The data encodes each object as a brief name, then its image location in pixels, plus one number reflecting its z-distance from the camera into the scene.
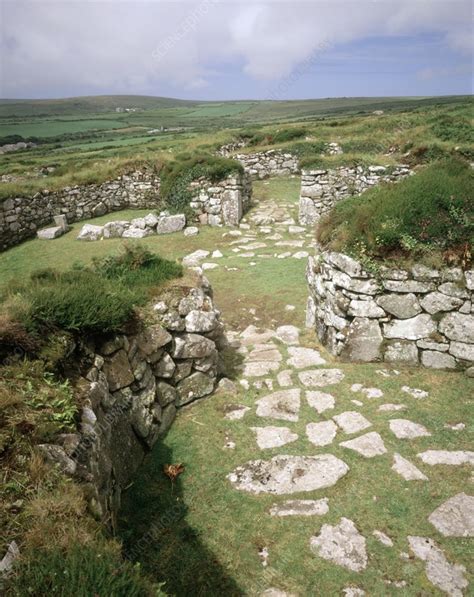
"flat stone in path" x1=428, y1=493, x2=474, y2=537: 3.74
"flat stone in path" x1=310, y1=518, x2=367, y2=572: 3.53
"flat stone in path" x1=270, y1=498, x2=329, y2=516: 4.04
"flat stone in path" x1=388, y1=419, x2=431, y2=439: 4.98
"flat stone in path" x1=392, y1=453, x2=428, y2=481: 4.36
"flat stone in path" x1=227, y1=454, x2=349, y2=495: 4.35
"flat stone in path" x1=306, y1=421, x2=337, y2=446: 5.00
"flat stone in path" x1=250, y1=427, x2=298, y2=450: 5.01
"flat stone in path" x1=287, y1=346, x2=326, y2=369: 6.87
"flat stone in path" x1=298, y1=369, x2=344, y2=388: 6.23
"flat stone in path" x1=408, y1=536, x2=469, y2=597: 3.28
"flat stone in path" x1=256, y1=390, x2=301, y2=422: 5.56
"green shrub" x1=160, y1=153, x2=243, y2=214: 16.52
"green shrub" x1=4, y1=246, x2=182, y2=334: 4.24
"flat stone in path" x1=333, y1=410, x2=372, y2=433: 5.18
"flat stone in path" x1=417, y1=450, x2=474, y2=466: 4.52
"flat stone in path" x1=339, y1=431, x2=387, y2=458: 4.73
